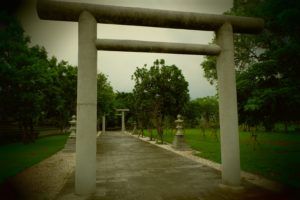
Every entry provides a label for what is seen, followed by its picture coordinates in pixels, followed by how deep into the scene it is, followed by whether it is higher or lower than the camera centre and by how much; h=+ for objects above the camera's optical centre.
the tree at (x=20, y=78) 15.40 +2.89
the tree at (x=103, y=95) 29.99 +3.48
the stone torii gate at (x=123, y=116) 40.86 +1.07
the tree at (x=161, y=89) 21.25 +2.91
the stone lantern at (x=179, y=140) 13.79 -1.01
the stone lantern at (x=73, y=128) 13.75 -0.30
